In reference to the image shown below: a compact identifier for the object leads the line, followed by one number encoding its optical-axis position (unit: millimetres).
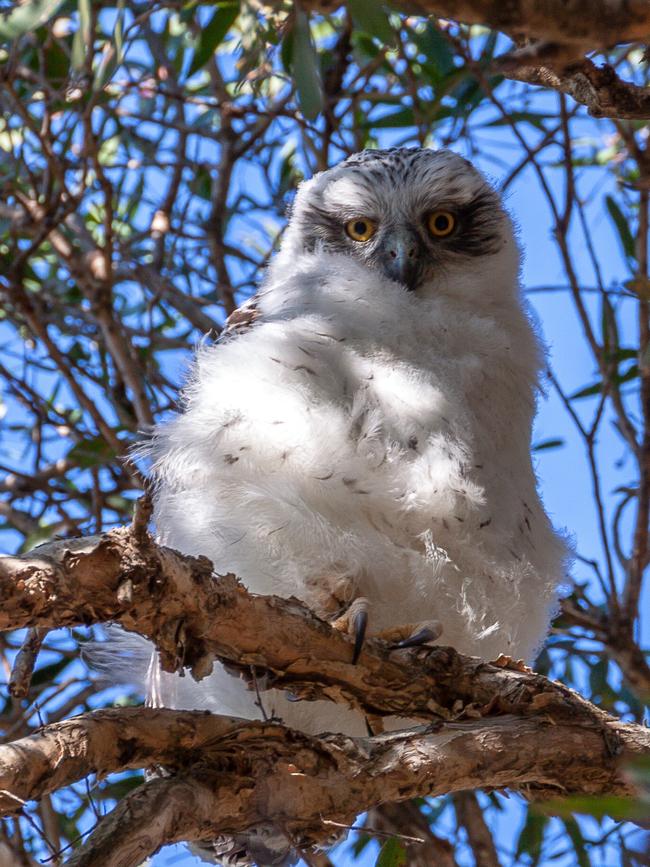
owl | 4793
